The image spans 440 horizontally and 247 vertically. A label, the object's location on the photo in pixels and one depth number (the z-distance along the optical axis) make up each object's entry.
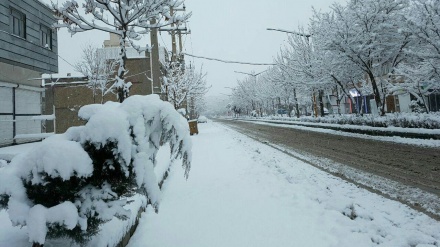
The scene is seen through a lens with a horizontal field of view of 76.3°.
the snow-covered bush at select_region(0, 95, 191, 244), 1.84
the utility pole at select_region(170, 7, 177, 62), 19.95
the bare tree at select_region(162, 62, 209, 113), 18.64
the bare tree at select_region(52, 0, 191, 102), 5.39
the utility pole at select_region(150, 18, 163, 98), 8.16
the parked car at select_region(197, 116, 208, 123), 54.19
